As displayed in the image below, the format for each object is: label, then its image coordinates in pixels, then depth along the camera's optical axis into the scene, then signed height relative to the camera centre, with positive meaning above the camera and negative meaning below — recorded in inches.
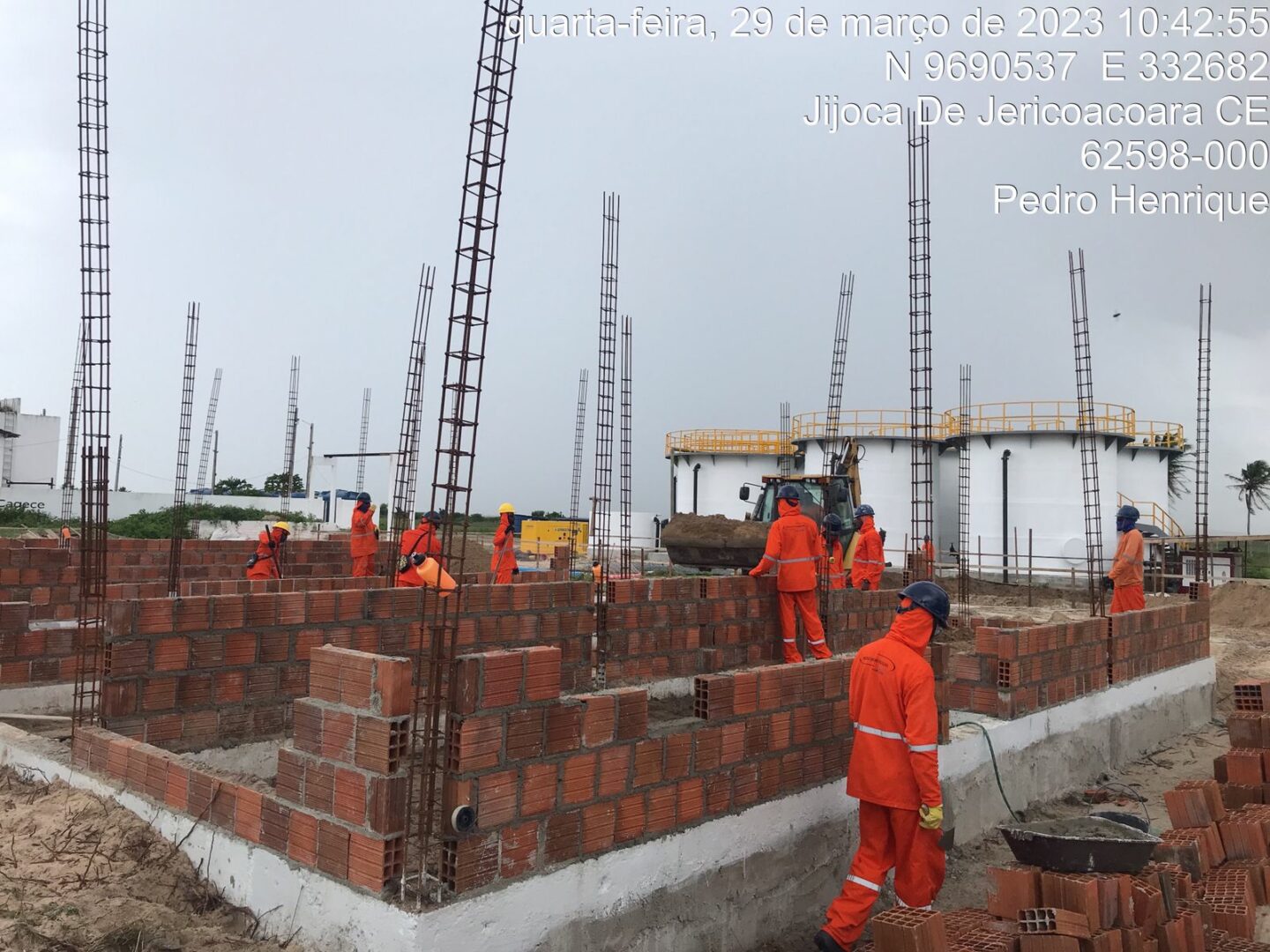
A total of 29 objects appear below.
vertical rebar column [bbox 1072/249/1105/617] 442.3 +105.1
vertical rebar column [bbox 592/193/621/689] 345.7 +67.8
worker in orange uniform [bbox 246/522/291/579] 344.8 -8.9
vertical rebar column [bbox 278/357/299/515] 1018.3 +123.8
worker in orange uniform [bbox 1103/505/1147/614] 353.4 -3.2
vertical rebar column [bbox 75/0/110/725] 197.2 +28.2
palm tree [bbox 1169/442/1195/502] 1135.5 +131.4
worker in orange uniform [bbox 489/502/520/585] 427.2 -3.9
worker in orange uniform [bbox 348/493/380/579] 427.2 -0.4
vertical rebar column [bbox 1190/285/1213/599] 415.8 +46.5
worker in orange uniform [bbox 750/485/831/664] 296.2 -5.1
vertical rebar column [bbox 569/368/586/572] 785.6 +87.8
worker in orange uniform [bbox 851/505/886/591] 466.3 -1.3
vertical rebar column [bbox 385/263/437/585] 508.4 +55.0
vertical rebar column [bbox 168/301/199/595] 353.7 +53.8
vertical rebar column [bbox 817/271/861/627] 600.1 +131.8
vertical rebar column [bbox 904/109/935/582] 321.1 +94.6
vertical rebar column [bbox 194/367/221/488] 963.3 +112.4
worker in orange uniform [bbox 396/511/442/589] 253.9 -5.1
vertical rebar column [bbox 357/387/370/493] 1015.6 +113.8
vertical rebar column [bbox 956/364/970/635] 933.2 +99.3
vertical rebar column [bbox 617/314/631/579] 438.3 +43.7
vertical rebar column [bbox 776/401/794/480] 1105.7 +128.4
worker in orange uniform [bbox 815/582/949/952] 150.5 -37.7
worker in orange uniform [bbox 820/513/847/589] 360.5 -2.4
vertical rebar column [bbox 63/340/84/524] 716.7 +71.3
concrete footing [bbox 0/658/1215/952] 119.3 -53.9
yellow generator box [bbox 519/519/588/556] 1174.7 +9.7
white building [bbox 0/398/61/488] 1464.1 +132.5
